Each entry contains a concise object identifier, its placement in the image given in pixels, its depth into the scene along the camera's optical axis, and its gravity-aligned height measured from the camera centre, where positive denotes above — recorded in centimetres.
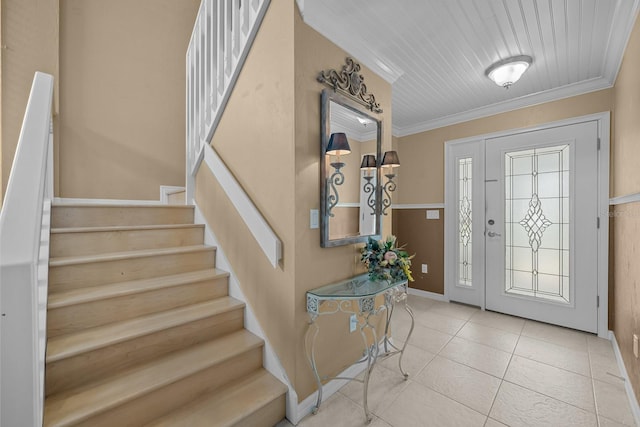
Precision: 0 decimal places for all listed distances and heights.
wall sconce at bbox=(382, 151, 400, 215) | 216 +38
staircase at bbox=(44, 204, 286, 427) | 128 -68
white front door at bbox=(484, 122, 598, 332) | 267 -11
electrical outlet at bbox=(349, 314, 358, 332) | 202 -81
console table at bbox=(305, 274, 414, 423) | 159 -53
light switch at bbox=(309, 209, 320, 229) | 169 -3
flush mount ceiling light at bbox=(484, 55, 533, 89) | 228 +125
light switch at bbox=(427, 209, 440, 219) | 374 +0
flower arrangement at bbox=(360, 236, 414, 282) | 190 -34
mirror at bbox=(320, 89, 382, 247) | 176 +30
